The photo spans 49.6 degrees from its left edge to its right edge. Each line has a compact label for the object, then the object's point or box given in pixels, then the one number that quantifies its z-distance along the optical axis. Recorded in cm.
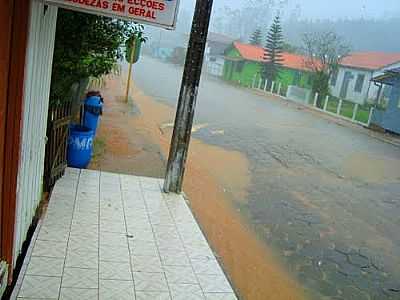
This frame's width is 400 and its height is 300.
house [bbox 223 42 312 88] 3850
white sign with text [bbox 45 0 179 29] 327
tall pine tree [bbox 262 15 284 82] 3972
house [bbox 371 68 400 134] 2030
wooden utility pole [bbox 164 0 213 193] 603
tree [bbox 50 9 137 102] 571
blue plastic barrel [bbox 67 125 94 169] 673
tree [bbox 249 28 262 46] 5512
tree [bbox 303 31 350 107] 3036
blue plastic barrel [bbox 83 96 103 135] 836
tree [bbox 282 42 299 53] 4738
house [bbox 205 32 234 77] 4966
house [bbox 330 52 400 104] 3338
